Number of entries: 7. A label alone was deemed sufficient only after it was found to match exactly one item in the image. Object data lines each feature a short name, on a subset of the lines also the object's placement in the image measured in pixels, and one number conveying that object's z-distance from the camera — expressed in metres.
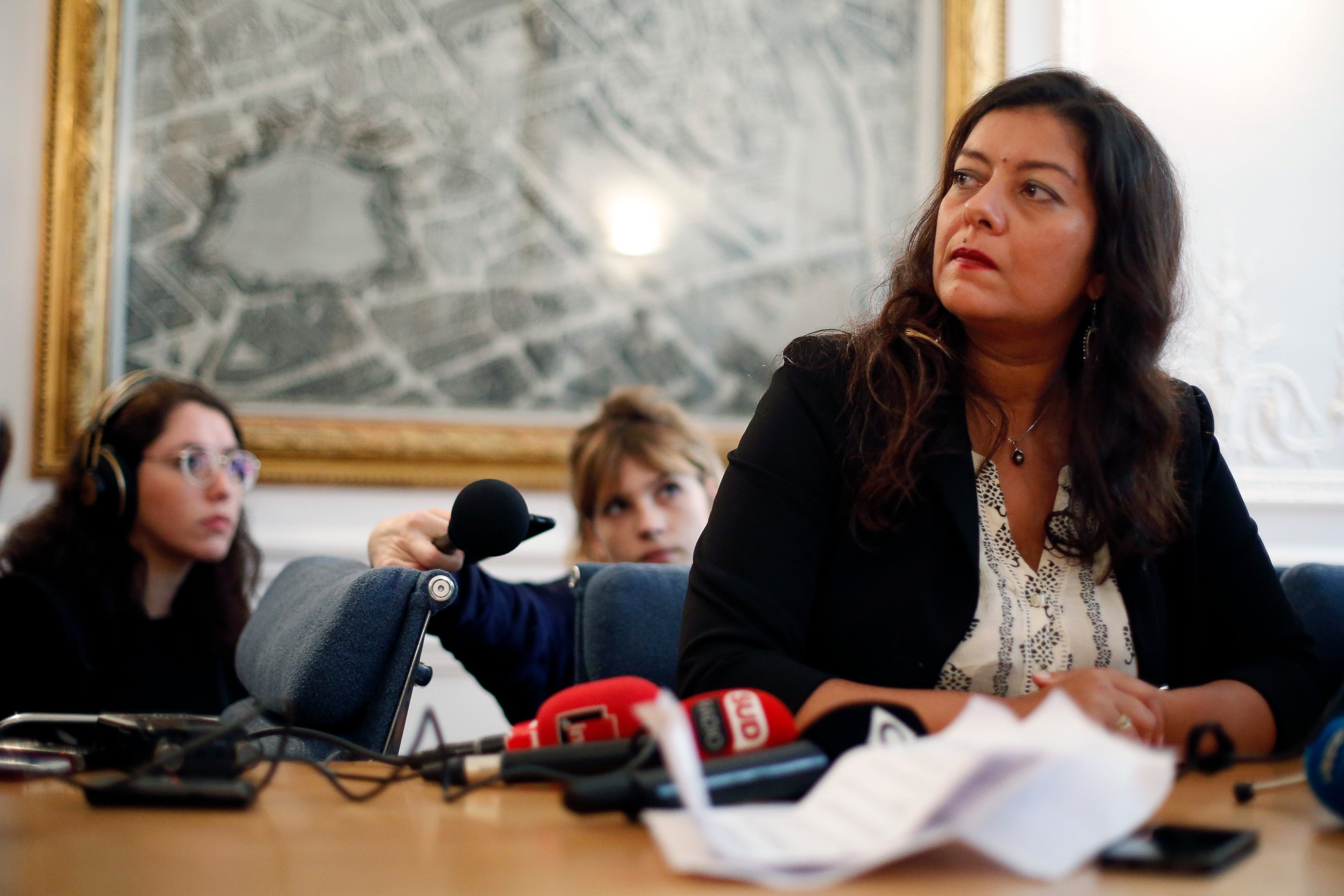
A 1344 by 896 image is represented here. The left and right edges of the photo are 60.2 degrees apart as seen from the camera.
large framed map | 2.70
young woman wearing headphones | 2.01
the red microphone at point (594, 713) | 0.90
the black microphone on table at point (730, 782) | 0.67
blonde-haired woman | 1.67
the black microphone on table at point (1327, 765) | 0.72
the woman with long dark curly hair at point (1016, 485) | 1.18
